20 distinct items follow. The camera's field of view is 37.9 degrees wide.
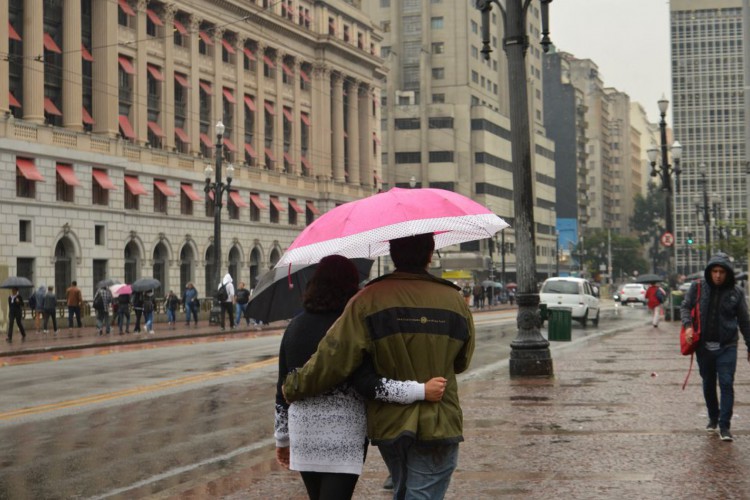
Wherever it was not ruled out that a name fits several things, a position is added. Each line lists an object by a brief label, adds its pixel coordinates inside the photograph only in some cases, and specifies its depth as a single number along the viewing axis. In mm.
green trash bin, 28109
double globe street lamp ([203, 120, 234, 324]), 44062
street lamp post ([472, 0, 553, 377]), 16906
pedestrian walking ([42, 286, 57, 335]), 39656
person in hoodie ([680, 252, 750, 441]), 10547
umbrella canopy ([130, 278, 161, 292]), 40469
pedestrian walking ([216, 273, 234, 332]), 43047
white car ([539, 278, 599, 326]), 39375
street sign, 41250
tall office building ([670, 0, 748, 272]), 176500
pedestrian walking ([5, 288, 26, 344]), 35366
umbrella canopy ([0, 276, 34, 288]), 37534
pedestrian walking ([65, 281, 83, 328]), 41750
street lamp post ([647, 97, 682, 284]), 39500
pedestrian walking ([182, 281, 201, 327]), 47750
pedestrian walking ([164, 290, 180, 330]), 47625
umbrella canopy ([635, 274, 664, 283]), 46050
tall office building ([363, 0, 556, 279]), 116562
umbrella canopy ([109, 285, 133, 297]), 40938
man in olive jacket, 4930
